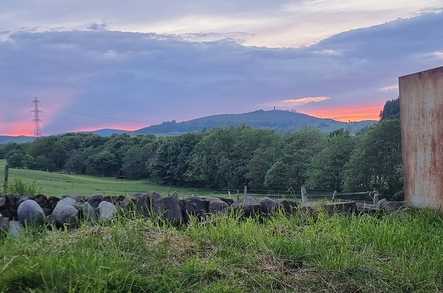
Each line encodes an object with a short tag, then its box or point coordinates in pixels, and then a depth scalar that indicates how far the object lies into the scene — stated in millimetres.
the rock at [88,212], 5555
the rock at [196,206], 5911
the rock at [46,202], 6074
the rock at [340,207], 6148
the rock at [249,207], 5992
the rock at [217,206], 6026
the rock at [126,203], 5801
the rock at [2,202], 5887
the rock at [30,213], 5570
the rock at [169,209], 5652
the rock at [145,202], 5688
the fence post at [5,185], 7619
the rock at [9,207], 5828
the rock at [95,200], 6181
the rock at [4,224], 5055
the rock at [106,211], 5522
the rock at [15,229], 4987
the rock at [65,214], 5578
